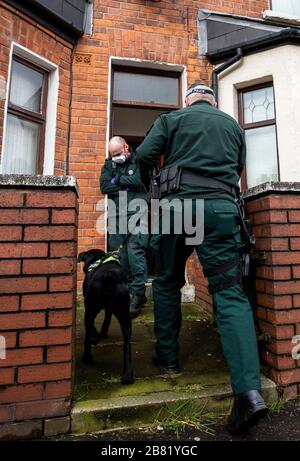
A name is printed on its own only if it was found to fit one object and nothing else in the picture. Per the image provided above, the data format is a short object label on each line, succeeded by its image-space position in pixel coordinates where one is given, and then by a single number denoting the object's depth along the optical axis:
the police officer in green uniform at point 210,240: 1.84
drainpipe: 5.18
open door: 5.28
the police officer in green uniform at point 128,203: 3.84
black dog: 2.27
